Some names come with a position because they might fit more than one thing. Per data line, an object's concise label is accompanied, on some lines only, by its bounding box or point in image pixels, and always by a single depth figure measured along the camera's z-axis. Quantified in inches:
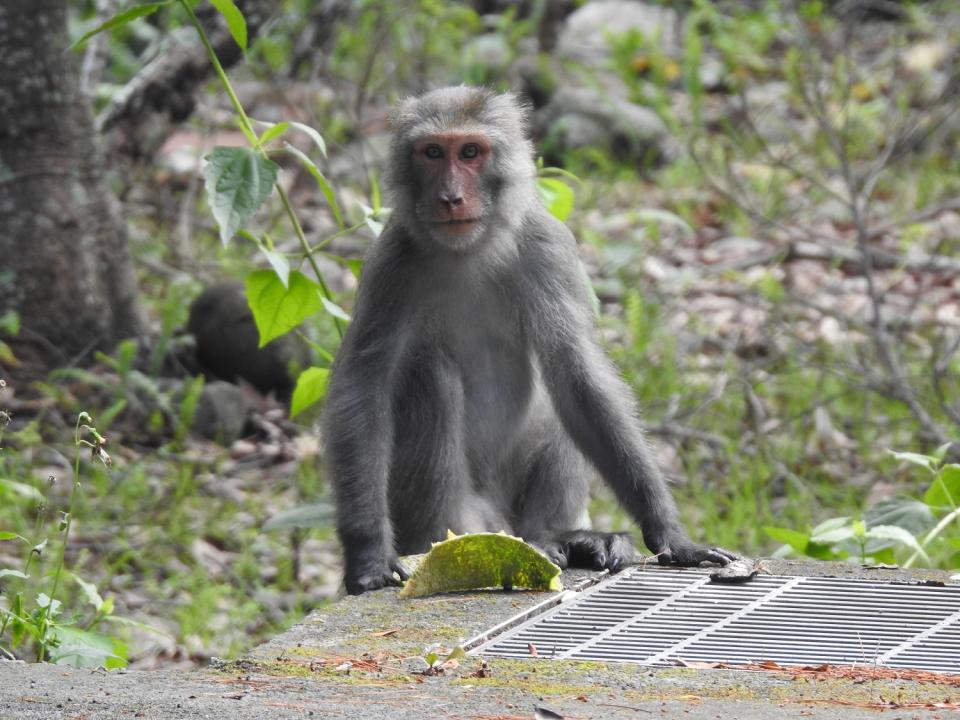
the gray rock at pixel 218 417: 692.7
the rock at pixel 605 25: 1243.2
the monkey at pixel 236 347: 724.7
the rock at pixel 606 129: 1037.2
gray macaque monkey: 435.8
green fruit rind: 366.0
